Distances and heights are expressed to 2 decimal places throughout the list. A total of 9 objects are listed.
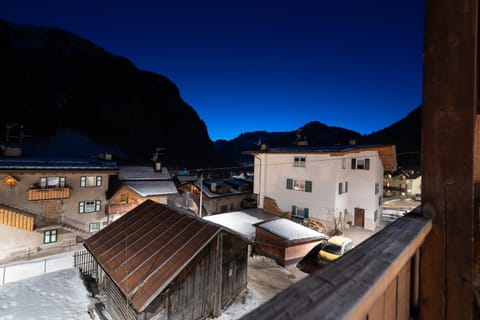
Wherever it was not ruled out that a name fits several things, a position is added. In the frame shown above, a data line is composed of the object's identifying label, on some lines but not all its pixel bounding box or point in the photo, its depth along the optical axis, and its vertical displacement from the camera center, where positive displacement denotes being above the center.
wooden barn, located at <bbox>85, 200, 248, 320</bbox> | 8.23 -4.57
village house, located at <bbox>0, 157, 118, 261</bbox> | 17.39 -4.05
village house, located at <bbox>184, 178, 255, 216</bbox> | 28.09 -4.80
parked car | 14.40 -5.66
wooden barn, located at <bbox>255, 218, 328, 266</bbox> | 14.91 -5.51
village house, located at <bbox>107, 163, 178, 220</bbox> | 22.59 -3.29
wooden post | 1.38 +0.04
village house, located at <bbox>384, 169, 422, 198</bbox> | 46.12 -4.18
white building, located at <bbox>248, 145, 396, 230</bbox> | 19.16 -1.78
